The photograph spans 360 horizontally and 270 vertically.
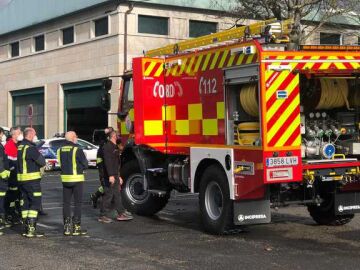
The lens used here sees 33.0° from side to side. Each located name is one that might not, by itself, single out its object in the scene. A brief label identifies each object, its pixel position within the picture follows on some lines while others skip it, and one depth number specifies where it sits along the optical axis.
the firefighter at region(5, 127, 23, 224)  10.77
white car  23.80
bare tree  20.61
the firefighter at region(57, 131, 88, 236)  9.55
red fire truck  8.24
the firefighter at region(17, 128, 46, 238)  9.44
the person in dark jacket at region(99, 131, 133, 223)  10.68
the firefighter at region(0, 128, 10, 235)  10.23
